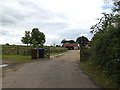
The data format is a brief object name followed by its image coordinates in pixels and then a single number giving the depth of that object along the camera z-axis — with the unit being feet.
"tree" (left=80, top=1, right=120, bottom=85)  13.37
